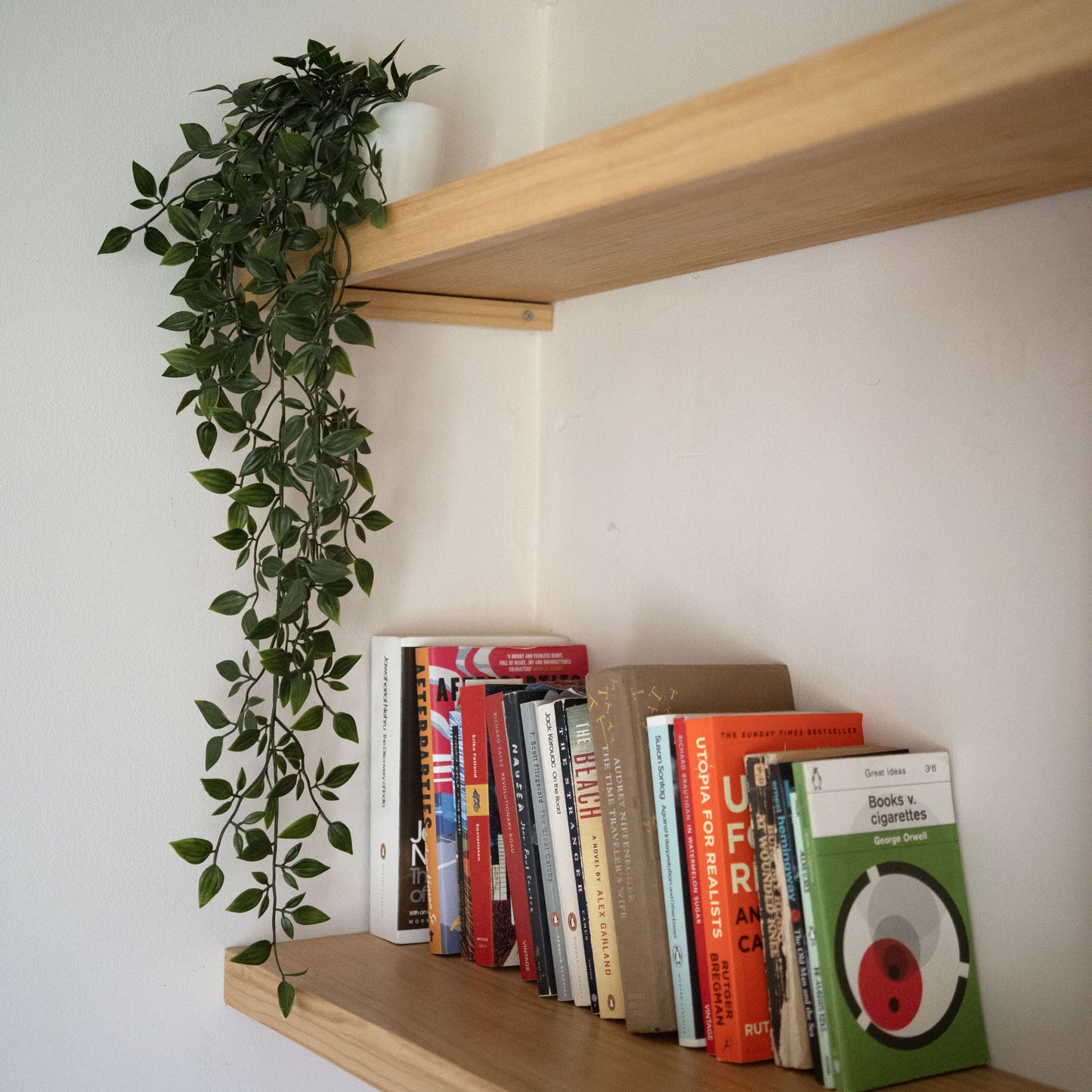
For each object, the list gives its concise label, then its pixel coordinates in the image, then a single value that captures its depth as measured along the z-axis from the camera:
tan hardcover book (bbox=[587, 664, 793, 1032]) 0.85
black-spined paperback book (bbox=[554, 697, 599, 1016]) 0.93
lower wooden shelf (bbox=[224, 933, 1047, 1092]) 0.78
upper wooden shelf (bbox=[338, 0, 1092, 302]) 0.55
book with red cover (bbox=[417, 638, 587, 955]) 1.08
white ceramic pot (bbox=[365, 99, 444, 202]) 1.03
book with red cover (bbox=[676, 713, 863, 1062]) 0.81
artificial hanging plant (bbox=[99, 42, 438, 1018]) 0.96
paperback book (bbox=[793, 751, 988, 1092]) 0.76
